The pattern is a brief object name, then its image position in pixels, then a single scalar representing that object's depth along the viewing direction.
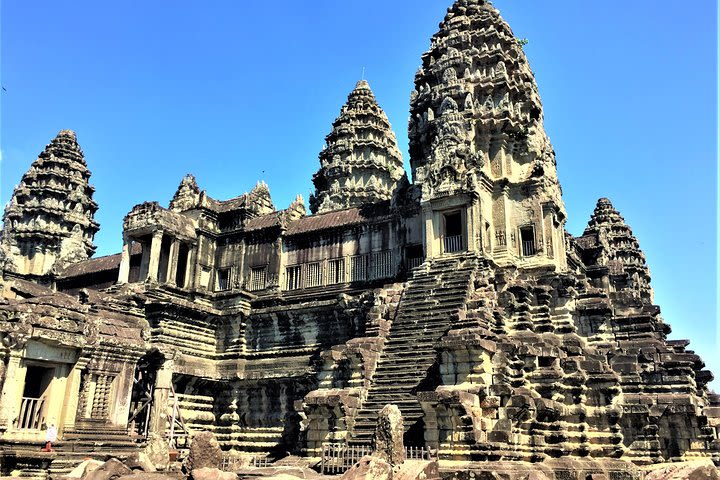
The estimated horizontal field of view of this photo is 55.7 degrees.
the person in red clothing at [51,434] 17.08
